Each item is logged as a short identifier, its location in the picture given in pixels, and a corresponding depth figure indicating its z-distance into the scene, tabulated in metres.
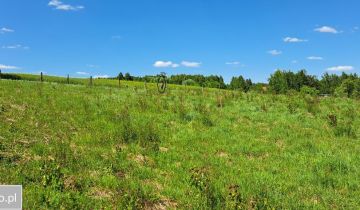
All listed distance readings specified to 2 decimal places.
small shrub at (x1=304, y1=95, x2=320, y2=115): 21.69
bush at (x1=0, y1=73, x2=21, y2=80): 80.09
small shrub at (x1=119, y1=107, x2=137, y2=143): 14.47
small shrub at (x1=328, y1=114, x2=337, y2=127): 18.19
